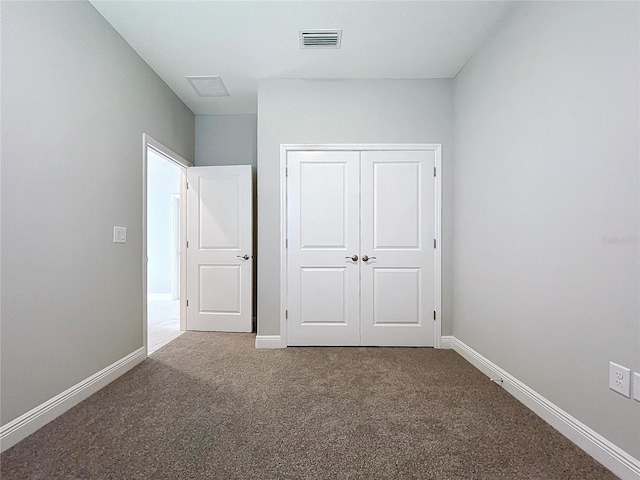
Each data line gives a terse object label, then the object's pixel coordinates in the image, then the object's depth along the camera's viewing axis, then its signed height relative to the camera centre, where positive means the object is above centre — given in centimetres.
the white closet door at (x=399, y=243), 329 -3
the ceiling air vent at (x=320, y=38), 255 +162
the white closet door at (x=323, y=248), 329 -8
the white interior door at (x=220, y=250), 392 -12
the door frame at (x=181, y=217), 297 +24
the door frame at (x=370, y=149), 327 +40
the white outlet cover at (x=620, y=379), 142 -62
